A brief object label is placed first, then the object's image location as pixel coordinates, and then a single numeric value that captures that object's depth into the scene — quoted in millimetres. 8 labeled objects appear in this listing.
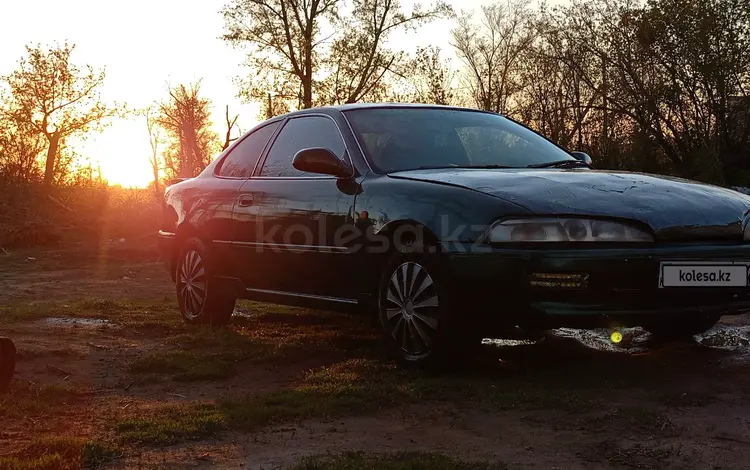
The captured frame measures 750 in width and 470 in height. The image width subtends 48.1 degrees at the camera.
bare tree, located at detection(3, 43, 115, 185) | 32312
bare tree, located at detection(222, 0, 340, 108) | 41375
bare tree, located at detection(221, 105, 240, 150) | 35969
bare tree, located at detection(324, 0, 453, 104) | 41719
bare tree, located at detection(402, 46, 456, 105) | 41625
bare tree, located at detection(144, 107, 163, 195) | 60753
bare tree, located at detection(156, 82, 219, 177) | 49438
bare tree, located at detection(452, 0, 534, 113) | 40781
